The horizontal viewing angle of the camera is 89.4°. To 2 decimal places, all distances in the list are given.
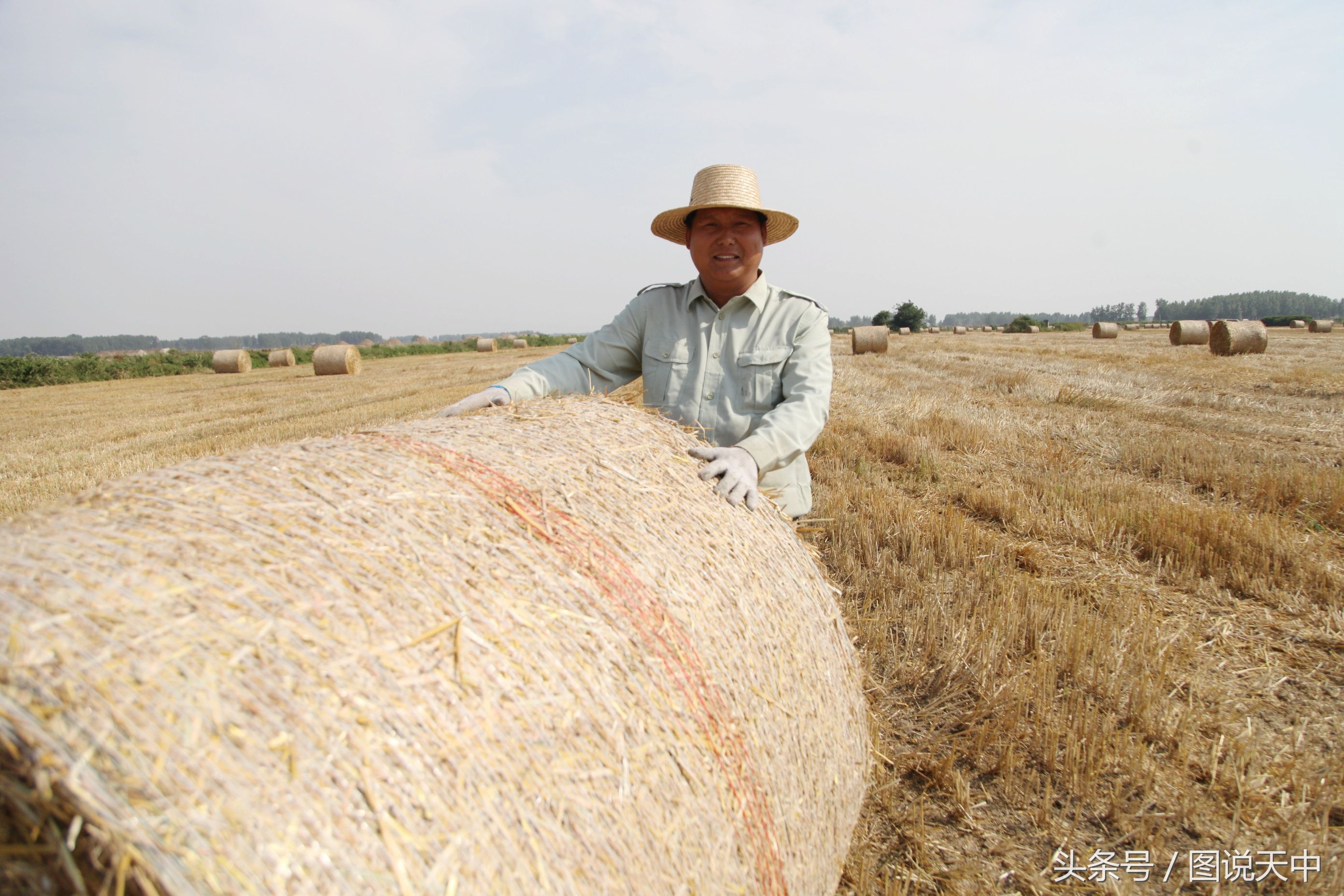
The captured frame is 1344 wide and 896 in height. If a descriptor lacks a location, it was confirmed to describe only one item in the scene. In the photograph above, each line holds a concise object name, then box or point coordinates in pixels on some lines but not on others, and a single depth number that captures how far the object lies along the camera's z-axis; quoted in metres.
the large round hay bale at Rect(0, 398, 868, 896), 0.94
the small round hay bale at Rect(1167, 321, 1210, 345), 23.84
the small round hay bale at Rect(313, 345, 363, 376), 23.80
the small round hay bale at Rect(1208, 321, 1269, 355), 18.92
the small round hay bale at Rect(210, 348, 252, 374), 27.16
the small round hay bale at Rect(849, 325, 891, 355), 23.44
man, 3.09
